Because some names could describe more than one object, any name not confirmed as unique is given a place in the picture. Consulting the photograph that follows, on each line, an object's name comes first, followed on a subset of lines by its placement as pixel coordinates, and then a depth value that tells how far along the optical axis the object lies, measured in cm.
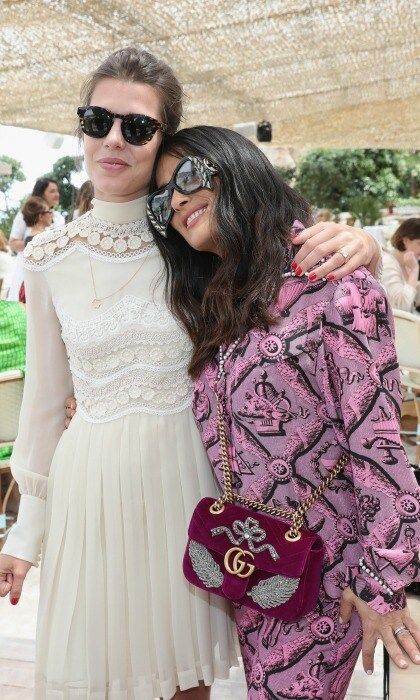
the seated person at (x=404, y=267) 562
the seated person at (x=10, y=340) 380
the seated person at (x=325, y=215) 848
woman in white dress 151
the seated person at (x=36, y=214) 592
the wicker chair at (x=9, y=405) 353
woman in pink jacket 122
